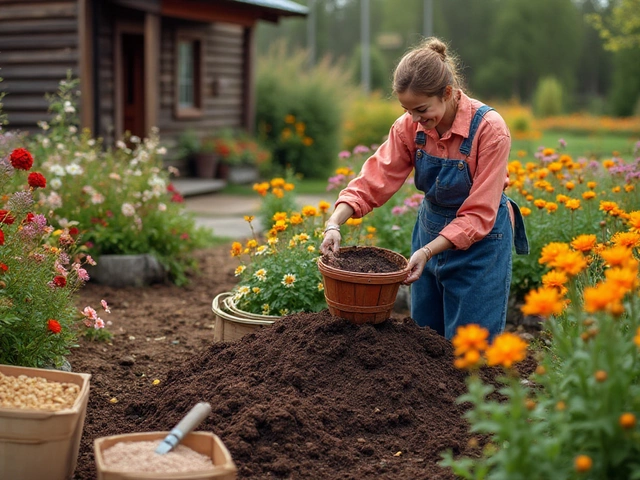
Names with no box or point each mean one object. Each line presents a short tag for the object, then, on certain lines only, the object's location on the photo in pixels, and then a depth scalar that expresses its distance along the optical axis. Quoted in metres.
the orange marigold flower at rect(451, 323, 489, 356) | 1.89
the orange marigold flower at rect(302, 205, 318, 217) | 4.24
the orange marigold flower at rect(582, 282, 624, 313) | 1.87
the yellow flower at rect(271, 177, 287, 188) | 5.10
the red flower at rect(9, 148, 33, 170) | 3.42
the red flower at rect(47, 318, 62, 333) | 3.09
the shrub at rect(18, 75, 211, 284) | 5.73
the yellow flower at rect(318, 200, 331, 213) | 4.38
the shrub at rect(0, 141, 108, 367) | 3.28
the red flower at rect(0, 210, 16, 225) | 3.21
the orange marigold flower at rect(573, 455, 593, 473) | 1.76
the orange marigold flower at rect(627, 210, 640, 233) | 2.63
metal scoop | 2.43
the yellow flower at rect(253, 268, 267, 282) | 3.95
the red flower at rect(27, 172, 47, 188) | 3.48
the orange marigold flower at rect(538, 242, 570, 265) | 2.29
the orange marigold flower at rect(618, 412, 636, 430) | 1.81
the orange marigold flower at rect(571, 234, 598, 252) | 2.54
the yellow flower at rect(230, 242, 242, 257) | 4.06
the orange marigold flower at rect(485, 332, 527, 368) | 1.83
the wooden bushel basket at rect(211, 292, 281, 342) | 3.81
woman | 3.26
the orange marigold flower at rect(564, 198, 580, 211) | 4.06
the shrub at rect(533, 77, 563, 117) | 34.12
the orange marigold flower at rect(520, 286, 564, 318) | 1.94
